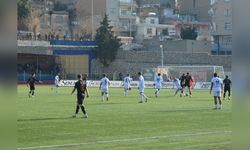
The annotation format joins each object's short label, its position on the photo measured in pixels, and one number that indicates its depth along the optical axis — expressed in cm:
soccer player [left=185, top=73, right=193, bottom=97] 4865
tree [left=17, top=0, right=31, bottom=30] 9432
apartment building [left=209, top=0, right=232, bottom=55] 9588
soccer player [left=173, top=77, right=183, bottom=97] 5056
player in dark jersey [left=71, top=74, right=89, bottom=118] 2444
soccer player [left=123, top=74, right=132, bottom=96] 4762
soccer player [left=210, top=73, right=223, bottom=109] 3141
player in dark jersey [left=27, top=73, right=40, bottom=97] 4241
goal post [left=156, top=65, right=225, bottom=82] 7356
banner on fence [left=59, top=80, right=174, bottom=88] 7181
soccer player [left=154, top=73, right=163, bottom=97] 4762
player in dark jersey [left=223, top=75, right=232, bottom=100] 4083
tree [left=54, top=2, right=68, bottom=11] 13462
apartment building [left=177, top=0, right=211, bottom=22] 14162
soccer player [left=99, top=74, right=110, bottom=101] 3906
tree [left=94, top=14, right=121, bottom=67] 9250
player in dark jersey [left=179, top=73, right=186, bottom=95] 4895
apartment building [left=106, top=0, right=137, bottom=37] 12738
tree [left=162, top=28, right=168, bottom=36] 12962
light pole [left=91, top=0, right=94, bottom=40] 11589
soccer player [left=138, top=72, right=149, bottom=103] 3891
